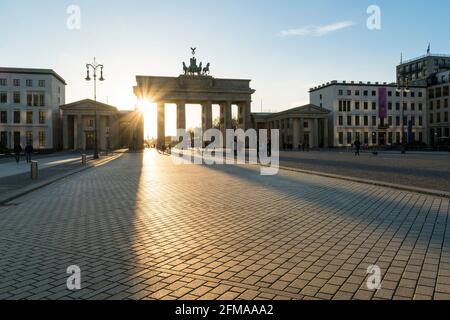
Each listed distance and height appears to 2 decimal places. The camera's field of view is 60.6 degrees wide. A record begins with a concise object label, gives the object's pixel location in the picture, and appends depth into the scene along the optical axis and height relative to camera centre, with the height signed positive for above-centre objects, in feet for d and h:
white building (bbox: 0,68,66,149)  264.11 +32.23
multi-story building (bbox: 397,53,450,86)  358.84 +78.10
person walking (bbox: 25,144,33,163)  112.88 +1.20
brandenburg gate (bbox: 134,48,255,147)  248.32 +38.64
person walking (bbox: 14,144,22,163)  110.61 +0.64
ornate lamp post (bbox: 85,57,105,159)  132.05 +26.98
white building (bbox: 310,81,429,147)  328.70 +30.56
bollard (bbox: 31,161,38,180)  58.41 -2.89
